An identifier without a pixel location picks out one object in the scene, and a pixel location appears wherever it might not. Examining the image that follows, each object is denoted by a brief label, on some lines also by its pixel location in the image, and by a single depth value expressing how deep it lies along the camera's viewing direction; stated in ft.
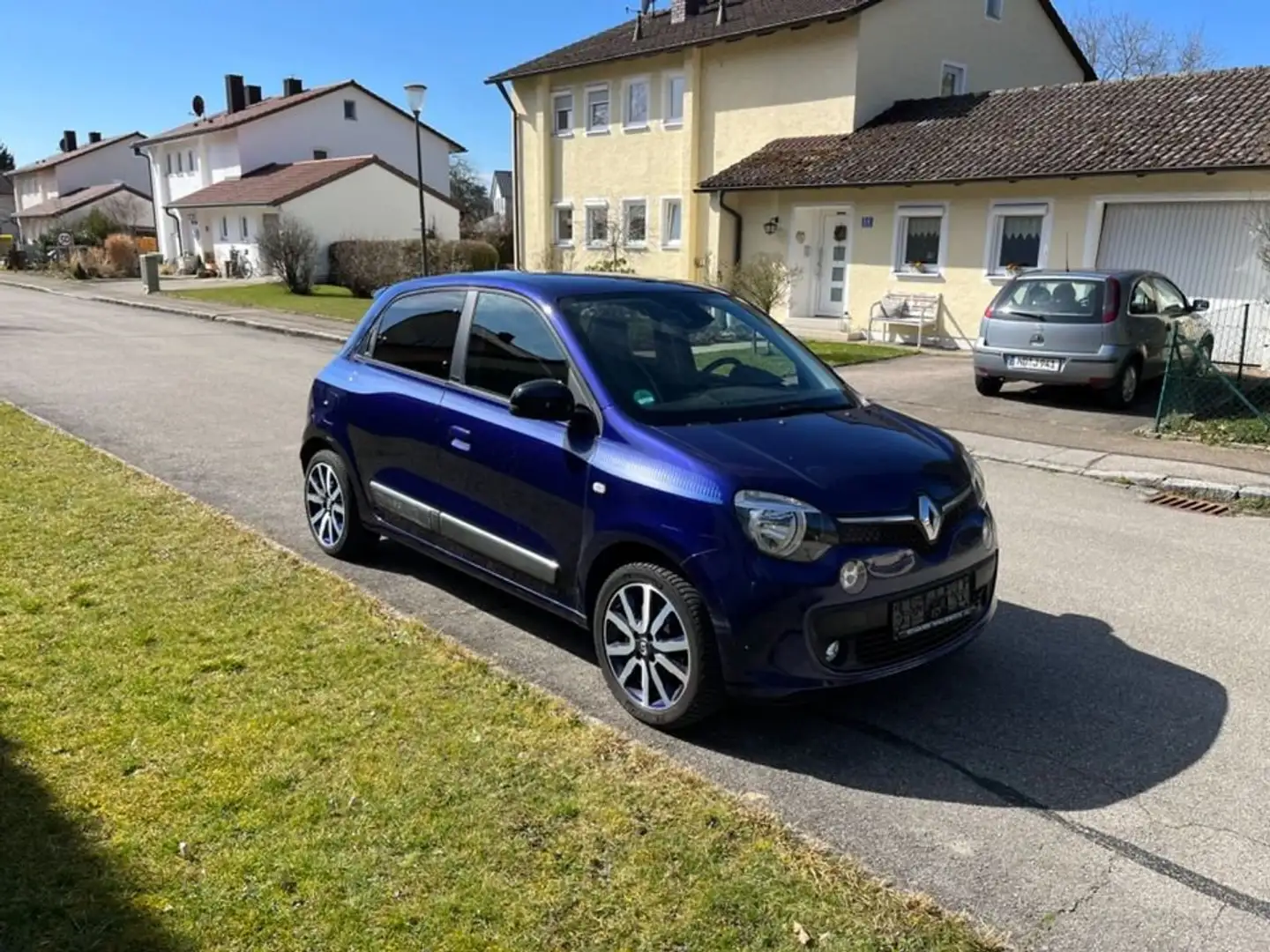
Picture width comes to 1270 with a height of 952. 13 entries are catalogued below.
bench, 64.44
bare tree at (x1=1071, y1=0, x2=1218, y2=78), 144.85
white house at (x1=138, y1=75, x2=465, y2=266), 142.72
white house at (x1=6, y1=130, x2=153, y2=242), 230.48
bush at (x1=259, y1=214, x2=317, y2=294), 113.09
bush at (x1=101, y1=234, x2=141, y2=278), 146.20
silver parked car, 38.58
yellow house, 54.60
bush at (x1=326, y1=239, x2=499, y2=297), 106.01
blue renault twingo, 11.94
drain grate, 25.85
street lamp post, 67.97
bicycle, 146.92
